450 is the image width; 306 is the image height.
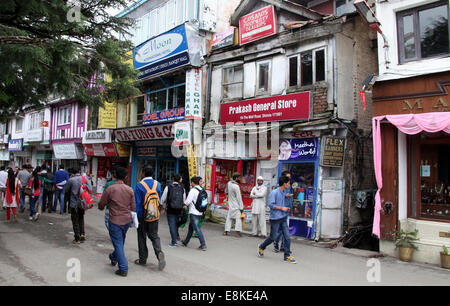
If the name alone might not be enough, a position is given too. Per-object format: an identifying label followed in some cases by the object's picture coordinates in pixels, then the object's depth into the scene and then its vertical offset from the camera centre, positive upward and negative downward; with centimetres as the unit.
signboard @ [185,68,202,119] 1427 +335
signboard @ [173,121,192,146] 1429 +173
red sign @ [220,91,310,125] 1088 +228
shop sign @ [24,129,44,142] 2778 +302
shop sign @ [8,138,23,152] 3103 +250
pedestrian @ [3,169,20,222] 1145 -67
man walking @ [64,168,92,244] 852 -83
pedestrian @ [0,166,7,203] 1409 -31
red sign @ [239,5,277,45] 1202 +538
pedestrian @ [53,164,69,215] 1355 -34
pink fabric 755 +117
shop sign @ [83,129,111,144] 1955 +217
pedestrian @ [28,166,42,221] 1206 -77
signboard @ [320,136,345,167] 998 +75
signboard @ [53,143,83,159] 2377 +158
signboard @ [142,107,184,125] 1511 +264
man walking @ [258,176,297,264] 763 -86
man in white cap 1031 -82
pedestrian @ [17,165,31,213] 1307 -13
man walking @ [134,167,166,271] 663 -94
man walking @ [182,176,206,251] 841 -95
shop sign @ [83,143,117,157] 1978 +144
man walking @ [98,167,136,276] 599 -62
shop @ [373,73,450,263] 796 +37
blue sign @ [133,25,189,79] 1448 +537
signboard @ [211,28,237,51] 1363 +543
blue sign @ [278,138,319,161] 1064 +86
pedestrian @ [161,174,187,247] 834 -62
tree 683 +272
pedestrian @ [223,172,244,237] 1057 -88
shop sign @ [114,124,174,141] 1529 +199
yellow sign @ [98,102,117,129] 1936 +309
